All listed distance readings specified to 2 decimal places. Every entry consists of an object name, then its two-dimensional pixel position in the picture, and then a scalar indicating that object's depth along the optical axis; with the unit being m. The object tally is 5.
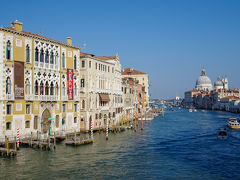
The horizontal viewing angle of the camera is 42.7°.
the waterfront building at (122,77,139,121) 58.62
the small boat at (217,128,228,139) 38.72
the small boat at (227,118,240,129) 51.73
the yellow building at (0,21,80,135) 28.14
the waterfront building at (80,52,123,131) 39.72
